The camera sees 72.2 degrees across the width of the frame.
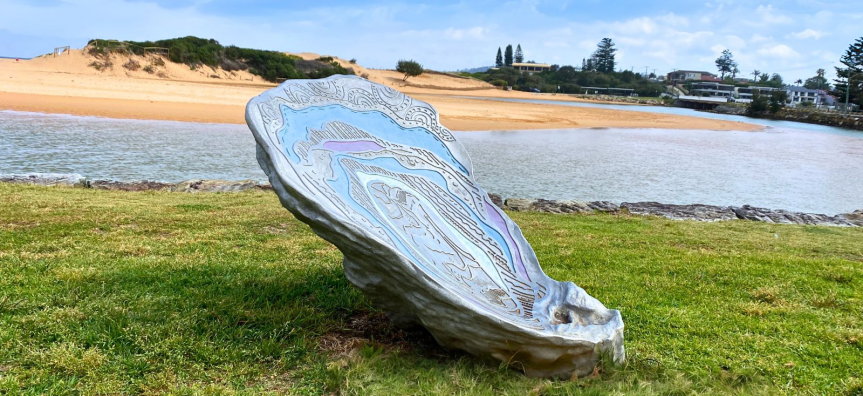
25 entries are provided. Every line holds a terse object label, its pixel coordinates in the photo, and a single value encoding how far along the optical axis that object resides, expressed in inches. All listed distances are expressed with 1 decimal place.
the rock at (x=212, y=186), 390.6
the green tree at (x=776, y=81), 4146.2
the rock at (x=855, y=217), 416.8
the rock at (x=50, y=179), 372.6
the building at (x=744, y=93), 3338.6
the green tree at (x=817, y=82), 4121.6
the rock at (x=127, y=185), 379.6
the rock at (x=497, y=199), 396.3
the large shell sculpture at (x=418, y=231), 110.4
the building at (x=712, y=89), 3565.5
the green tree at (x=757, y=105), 2193.7
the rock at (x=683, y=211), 400.8
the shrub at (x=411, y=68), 2546.8
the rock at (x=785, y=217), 412.2
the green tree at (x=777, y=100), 2176.4
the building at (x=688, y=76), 4544.8
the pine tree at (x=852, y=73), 1981.2
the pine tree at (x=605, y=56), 4197.8
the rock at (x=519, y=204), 383.9
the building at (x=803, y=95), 3119.1
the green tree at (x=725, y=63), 4545.8
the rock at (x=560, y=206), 384.8
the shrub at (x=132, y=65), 1553.9
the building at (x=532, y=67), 4428.2
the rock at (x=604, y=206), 397.1
